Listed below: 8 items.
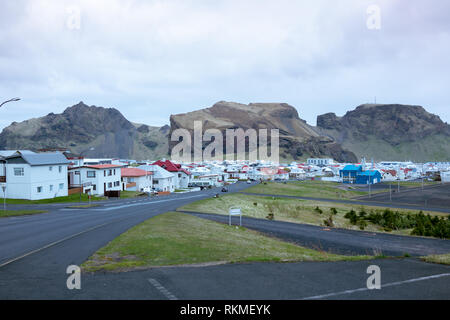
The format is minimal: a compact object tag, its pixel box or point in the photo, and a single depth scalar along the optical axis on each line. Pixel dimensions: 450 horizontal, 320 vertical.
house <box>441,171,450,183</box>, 107.18
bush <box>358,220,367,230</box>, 33.39
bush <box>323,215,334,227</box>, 33.22
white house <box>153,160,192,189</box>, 83.19
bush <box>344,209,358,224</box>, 36.89
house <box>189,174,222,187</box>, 92.12
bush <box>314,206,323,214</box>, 42.10
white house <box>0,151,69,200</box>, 43.88
